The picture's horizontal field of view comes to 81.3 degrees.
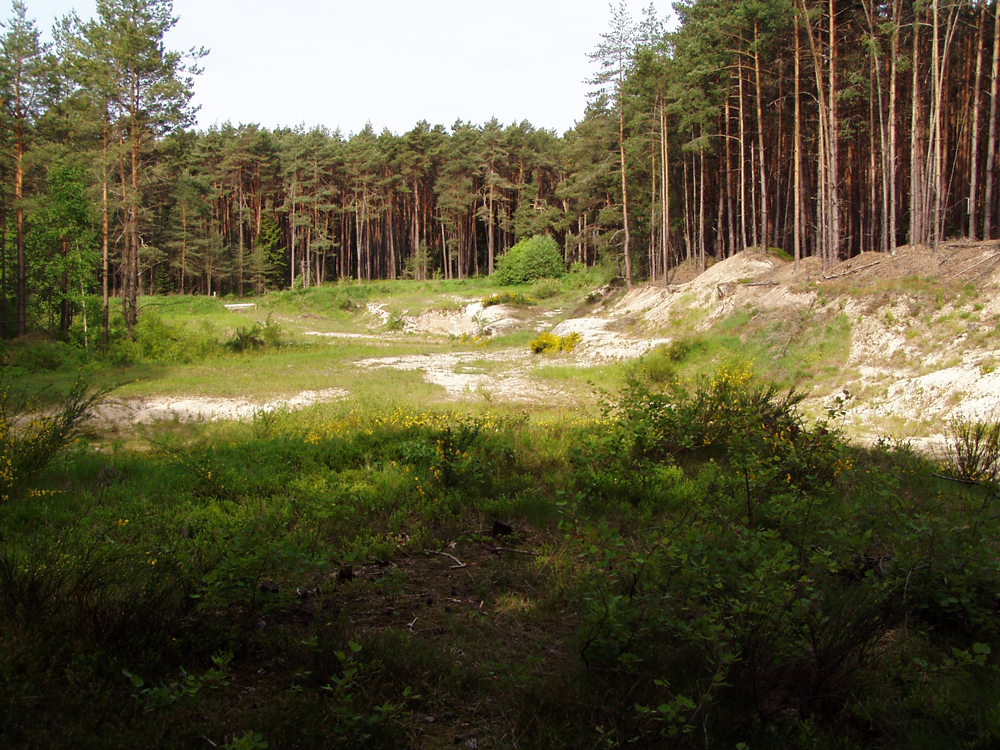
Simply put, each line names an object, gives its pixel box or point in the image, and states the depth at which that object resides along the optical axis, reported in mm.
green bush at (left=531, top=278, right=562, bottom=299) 43531
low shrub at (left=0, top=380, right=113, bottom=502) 6238
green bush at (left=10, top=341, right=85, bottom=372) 20422
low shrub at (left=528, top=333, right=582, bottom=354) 26266
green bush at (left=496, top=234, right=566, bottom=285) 47844
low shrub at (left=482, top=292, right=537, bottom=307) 39219
